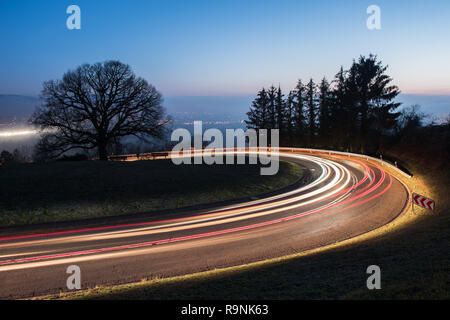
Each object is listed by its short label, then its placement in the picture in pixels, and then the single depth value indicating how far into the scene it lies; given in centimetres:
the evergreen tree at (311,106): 5512
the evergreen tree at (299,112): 5659
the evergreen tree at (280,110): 5929
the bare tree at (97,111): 2945
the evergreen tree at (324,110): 5434
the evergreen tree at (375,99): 4254
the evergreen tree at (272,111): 5975
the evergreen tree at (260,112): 6156
